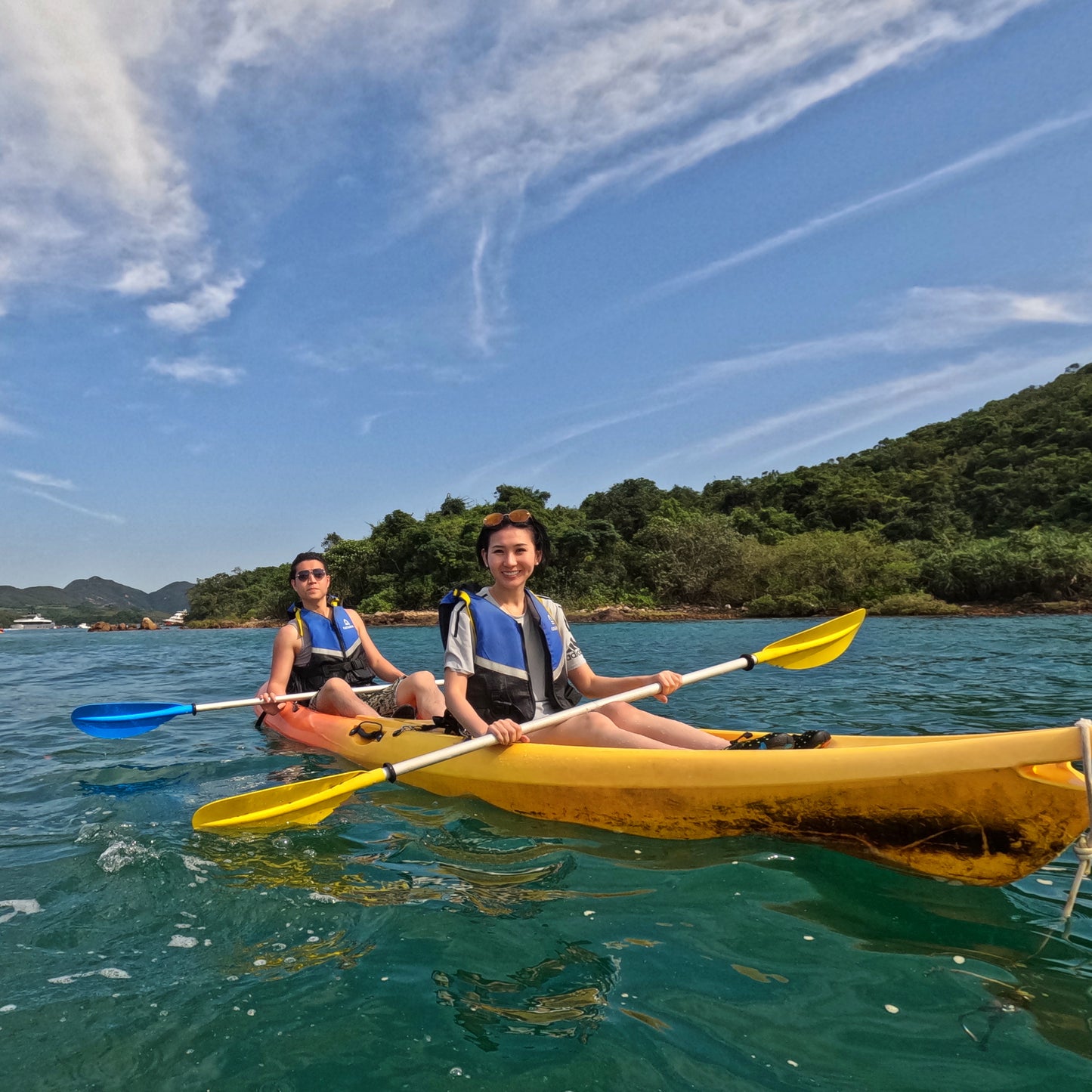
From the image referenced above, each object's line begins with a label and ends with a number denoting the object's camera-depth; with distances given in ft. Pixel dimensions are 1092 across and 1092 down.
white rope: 6.24
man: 17.06
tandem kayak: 6.96
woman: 10.87
